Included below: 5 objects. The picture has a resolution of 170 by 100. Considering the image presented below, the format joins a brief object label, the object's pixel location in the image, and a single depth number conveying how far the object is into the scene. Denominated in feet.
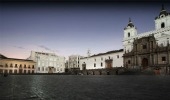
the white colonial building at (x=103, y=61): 123.03
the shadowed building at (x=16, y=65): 139.19
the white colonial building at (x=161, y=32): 92.20
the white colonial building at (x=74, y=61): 192.55
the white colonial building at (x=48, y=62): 164.66
